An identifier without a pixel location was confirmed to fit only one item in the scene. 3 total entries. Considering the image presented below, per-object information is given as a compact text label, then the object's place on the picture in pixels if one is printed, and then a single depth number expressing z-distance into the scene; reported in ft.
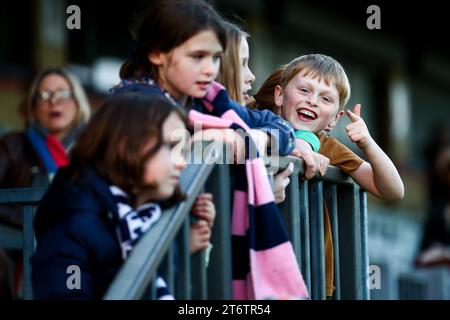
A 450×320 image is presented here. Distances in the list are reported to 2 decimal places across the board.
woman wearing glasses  43.11
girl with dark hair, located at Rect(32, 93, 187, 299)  23.58
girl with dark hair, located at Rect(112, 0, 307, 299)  25.79
